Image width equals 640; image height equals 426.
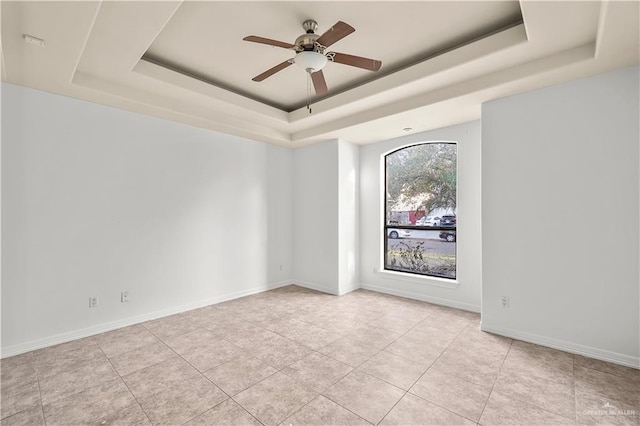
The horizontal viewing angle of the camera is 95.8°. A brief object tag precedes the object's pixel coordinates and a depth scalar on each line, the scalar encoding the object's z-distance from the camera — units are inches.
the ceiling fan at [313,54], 89.6
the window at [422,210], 178.1
